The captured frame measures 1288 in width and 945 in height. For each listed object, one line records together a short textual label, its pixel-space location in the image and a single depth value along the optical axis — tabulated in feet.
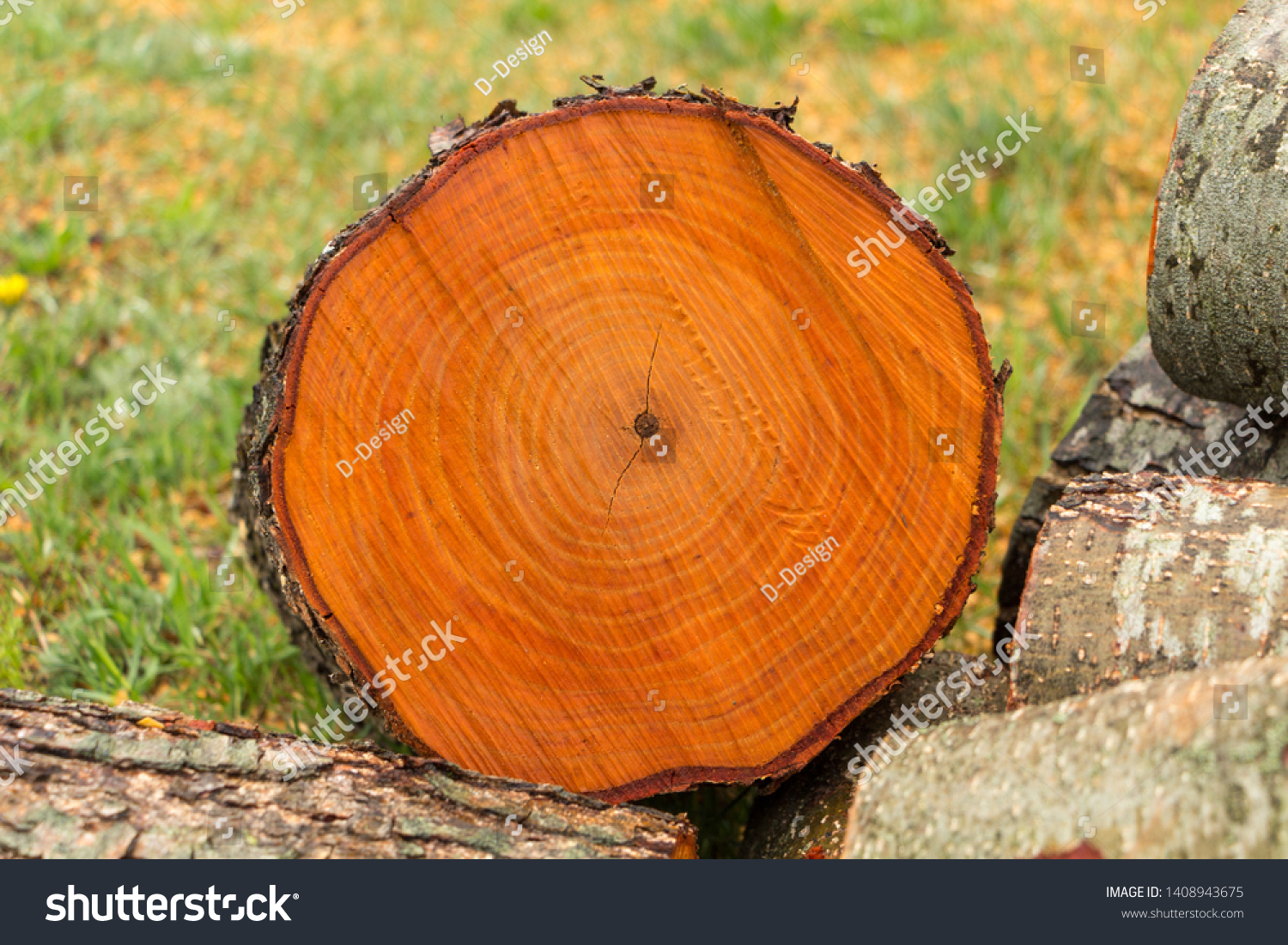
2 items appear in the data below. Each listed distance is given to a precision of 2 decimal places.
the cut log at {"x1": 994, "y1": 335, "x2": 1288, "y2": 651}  8.22
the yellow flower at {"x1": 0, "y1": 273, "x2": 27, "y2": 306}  9.01
